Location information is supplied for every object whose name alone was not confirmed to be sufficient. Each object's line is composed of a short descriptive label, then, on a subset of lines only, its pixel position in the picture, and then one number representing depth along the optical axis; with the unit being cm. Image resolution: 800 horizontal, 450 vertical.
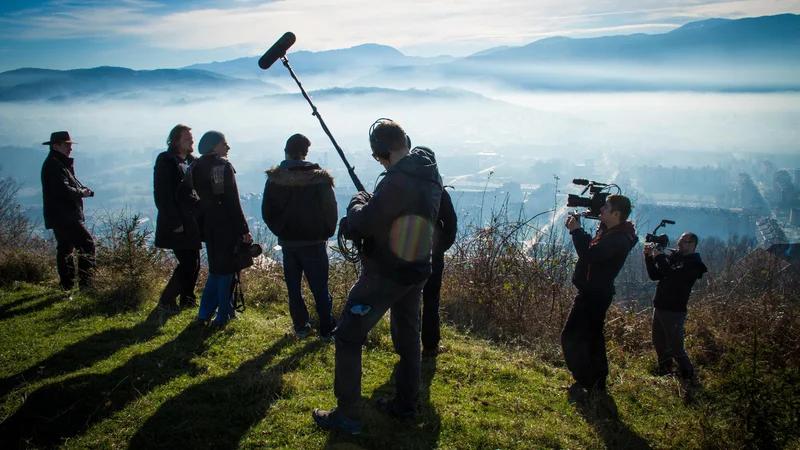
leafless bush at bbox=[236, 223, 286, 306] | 649
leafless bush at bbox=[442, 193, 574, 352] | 610
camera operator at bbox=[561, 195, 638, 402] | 391
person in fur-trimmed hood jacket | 465
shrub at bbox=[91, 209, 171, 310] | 568
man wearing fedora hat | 588
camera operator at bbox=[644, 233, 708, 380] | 471
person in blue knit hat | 479
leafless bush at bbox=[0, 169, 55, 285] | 677
